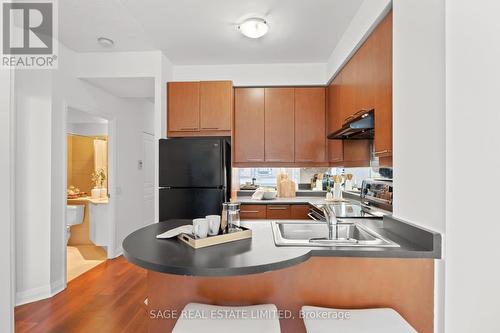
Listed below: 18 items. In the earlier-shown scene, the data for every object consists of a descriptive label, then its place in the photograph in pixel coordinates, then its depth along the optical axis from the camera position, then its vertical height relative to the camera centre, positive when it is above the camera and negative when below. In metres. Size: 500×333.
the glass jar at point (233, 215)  1.54 -0.28
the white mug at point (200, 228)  1.33 -0.30
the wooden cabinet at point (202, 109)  3.34 +0.68
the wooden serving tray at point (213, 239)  1.28 -0.36
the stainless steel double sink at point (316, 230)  1.64 -0.42
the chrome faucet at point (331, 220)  1.57 -0.31
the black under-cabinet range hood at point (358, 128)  2.09 +0.32
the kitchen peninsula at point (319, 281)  1.29 -0.60
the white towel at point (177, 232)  1.43 -0.35
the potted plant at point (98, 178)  5.14 -0.24
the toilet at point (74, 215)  4.35 -0.79
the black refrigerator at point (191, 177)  2.97 -0.13
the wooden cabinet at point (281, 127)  3.51 +0.49
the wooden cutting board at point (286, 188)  3.74 -0.31
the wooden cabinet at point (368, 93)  1.79 +0.60
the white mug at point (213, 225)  1.37 -0.30
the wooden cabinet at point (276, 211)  3.23 -0.54
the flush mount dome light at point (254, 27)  2.45 +1.25
